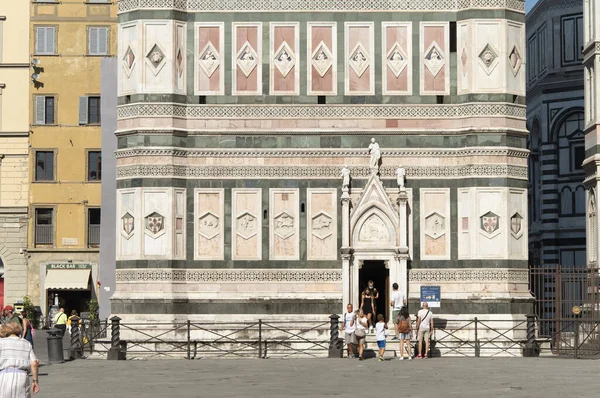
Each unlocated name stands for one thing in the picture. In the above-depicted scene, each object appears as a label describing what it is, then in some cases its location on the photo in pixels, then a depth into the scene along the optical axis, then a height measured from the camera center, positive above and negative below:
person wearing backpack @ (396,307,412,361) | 40.03 -1.84
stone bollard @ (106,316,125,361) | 41.75 -2.37
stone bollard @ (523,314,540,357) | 41.81 -2.29
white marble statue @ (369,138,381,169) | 43.34 +3.06
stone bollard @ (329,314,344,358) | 41.38 -2.28
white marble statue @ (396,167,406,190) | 43.22 +2.38
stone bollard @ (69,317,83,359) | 43.19 -2.45
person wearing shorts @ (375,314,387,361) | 40.03 -2.04
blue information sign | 42.78 -1.03
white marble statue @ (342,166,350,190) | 43.16 +2.35
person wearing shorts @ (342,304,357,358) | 40.28 -1.77
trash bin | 40.97 -2.43
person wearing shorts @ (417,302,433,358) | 40.81 -1.77
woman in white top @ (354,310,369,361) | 40.28 -1.93
